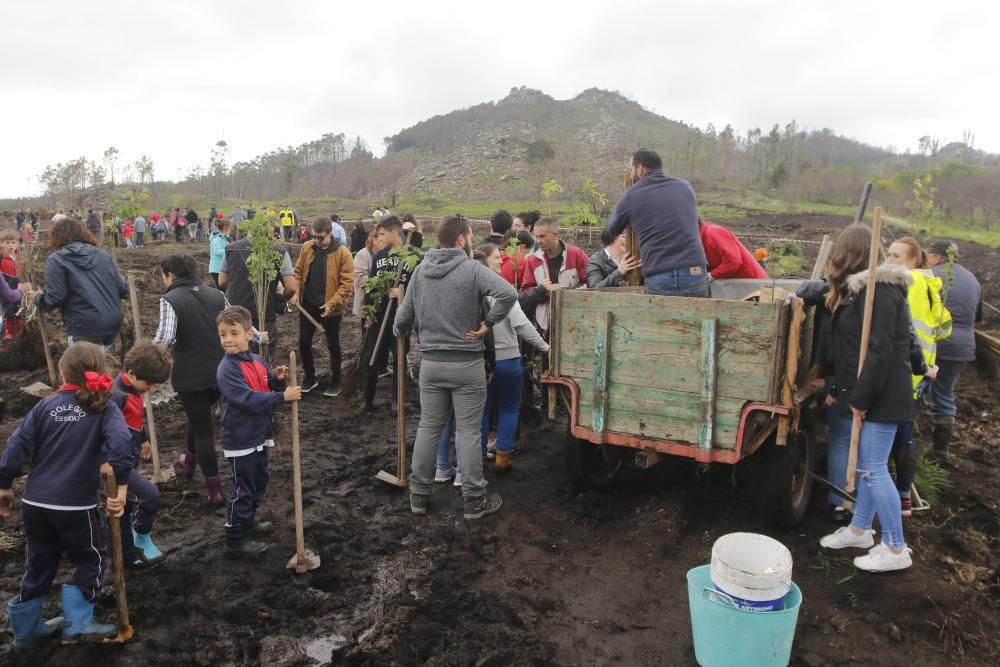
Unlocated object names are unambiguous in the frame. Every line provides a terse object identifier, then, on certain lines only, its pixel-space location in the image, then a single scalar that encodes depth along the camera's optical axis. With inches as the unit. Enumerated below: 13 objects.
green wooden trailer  160.7
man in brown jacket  314.5
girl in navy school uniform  135.2
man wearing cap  237.0
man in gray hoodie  193.0
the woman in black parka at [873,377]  152.1
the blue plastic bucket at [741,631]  123.6
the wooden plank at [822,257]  194.3
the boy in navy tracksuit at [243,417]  168.6
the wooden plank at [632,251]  215.4
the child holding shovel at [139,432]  158.4
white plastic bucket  122.7
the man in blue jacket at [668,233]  189.6
